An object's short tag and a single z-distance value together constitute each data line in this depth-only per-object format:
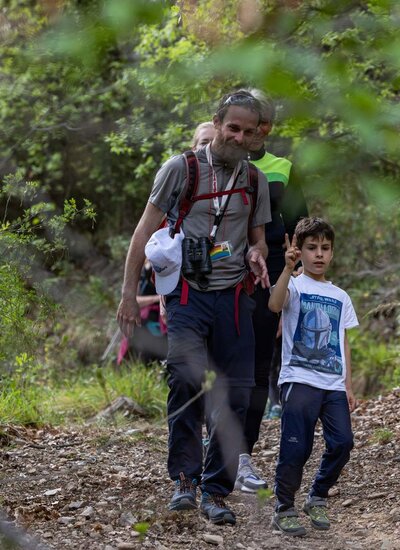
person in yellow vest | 9.91
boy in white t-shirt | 8.36
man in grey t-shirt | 8.41
